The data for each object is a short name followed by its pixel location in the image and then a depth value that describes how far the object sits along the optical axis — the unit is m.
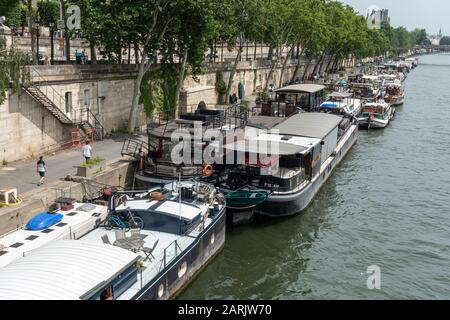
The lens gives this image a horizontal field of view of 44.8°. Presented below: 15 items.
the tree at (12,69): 24.98
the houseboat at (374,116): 51.91
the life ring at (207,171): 24.25
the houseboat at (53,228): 16.64
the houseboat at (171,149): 24.73
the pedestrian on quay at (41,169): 23.00
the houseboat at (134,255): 12.45
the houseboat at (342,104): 45.34
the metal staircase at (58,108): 28.09
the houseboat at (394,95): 67.81
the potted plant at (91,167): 23.80
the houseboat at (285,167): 24.34
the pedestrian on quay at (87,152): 25.39
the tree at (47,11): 58.74
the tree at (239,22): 45.78
